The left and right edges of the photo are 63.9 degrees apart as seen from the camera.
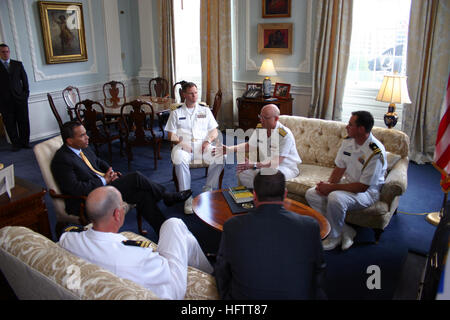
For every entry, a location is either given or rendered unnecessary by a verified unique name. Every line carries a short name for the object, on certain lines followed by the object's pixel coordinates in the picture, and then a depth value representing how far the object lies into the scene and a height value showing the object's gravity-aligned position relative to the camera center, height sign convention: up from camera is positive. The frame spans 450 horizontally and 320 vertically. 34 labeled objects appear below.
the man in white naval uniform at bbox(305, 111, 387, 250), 2.58 -0.85
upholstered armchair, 2.49 -0.84
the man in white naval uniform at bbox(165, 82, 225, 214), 3.45 -0.72
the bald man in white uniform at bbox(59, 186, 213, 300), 1.52 -0.77
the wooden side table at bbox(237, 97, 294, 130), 5.19 -0.62
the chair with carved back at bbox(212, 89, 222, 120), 5.20 -0.52
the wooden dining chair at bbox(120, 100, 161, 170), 4.11 -0.76
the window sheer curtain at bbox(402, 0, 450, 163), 4.01 -0.10
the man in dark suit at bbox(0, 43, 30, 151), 4.77 -0.39
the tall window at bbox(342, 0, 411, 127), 4.54 +0.18
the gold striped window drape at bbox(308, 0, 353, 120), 4.61 +0.10
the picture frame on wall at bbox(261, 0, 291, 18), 5.07 +0.78
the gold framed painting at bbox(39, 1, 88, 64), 5.38 +0.56
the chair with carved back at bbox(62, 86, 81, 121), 5.36 -0.42
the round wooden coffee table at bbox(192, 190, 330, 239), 2.32 -0.97
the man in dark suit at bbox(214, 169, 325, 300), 1.40 -0.71
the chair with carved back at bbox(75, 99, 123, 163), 4.18 -0.69
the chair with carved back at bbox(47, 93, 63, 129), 4.80 -0.53
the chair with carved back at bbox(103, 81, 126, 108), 5.02 -0.47
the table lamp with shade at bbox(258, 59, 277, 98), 5.21 -0.10
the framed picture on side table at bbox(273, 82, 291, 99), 5.25 -0.36
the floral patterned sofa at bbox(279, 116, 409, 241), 2.64 -0.81
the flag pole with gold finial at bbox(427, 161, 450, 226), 2.86 -1.20
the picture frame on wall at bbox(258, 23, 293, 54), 5.18 +0.39
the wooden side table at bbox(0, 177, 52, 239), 2.09 -0.81
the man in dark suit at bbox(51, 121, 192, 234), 2.51 -0.80
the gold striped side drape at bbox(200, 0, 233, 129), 5.61 +0.18
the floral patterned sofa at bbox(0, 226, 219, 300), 1.22 -0.72
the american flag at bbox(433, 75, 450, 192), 2.64 -0.60
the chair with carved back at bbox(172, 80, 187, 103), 6.27 -0.44
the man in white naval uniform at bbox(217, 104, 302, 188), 3.07 -0.73
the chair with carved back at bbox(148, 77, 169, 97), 6.18 -0.34
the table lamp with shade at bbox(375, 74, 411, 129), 3.62 -0.27
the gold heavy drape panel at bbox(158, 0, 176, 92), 6.20 +0.45
